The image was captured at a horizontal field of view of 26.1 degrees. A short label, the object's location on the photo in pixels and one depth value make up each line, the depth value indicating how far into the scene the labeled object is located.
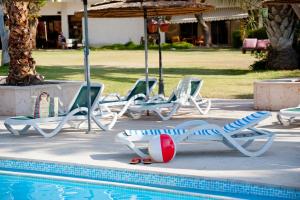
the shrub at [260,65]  26.59
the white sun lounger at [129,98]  13.98
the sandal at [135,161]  9.02
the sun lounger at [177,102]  13.64
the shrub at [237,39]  48.06
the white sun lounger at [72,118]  11.46
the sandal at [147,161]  9.02
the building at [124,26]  55.62
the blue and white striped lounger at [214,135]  9.23
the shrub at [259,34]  38.80
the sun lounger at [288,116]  11.82
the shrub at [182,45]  49.19
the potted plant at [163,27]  18.25
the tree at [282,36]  25.70
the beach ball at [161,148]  8.95
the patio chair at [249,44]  35.79
